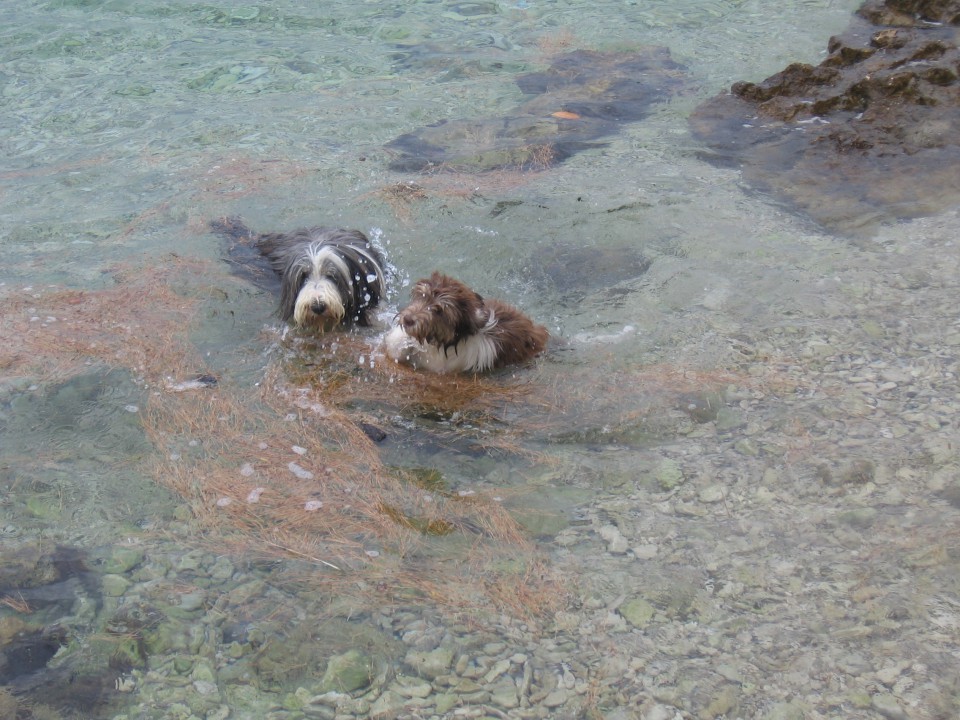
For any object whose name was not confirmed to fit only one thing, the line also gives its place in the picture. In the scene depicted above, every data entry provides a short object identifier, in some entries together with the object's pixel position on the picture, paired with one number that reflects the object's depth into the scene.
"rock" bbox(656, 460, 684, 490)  5.36
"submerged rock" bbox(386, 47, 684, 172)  9.98
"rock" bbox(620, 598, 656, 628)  4.43
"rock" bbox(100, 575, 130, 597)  4.54
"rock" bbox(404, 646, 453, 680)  4.18
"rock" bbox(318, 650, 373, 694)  4.11
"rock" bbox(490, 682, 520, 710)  4.02
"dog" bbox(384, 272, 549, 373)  6.12
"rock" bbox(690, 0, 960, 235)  8.70
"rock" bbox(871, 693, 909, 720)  3.88
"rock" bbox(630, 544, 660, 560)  4.82
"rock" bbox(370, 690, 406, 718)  3.98
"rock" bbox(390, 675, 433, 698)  4.07
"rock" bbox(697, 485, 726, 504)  5.21
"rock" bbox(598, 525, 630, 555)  4.88
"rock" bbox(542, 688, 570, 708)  4.01
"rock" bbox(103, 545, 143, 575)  4.68
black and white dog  6.77
